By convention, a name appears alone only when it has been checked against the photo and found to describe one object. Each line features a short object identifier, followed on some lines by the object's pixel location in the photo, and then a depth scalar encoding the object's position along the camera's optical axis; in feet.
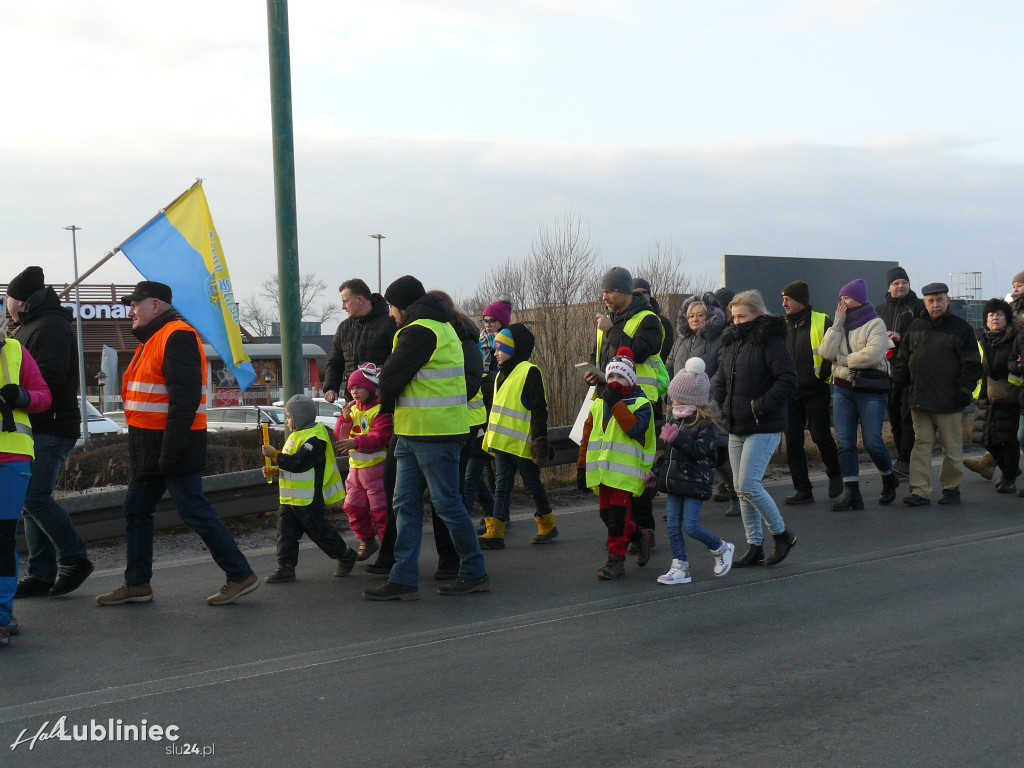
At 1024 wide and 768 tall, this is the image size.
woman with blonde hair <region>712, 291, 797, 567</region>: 22.68
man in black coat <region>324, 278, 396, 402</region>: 24.75
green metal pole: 28.19
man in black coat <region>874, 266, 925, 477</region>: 33.82
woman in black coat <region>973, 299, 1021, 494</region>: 32.48
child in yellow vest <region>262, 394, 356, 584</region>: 22.29
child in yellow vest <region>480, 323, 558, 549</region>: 25.86
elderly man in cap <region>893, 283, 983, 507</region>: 30.63
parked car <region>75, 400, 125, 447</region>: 99.35
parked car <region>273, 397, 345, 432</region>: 70.23
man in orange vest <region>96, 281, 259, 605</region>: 19.54
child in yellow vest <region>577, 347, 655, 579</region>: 21.39
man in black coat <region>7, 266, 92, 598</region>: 20.57
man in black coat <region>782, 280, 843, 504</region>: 31.07
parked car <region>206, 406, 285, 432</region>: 71.82
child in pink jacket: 22.99
